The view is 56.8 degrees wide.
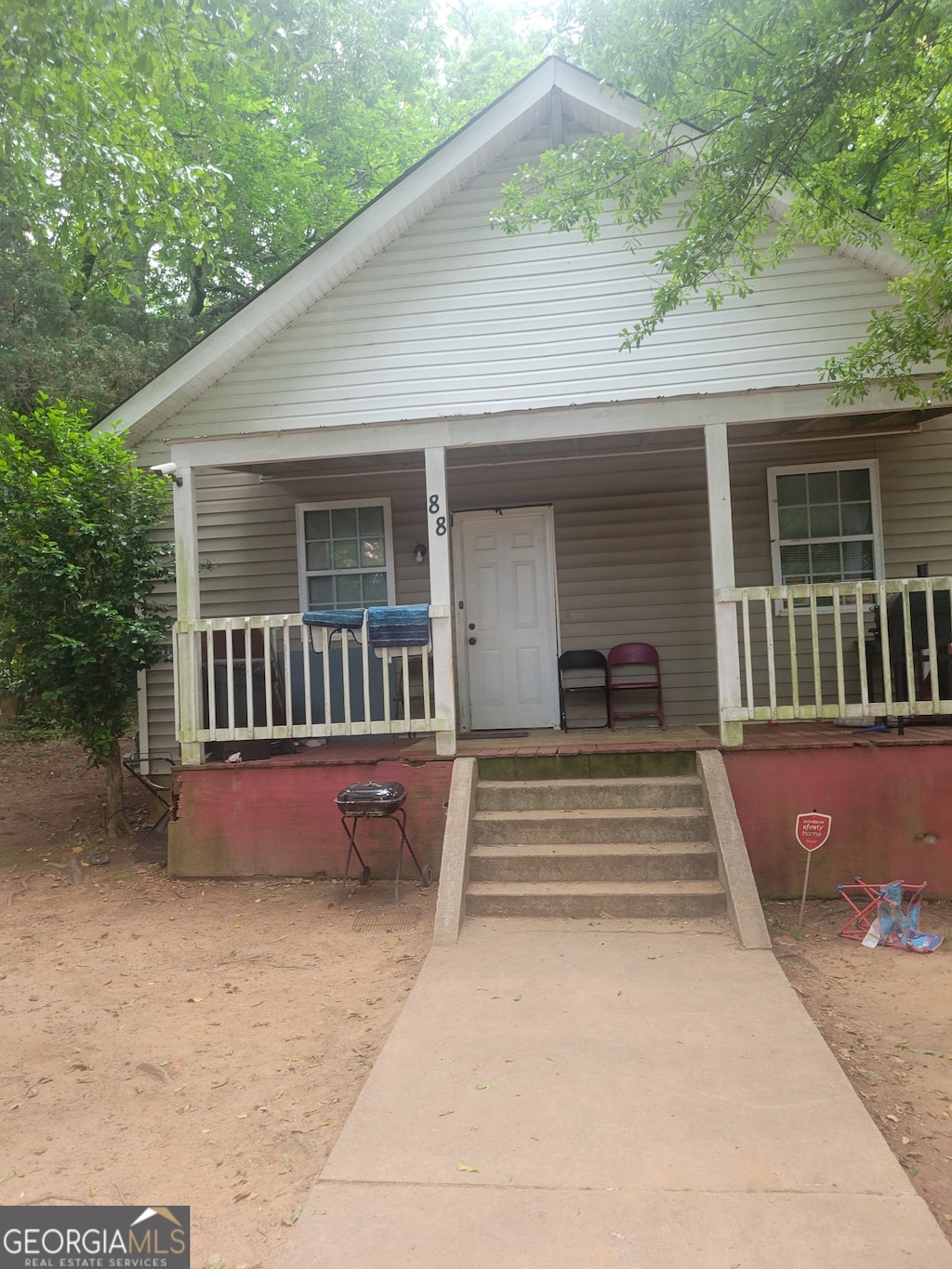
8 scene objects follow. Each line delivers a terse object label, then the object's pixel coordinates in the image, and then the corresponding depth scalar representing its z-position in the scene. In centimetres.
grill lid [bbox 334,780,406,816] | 581
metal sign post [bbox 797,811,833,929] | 551
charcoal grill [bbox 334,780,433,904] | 582
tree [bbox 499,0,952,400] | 516
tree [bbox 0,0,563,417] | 666
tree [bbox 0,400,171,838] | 703
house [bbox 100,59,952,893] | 695
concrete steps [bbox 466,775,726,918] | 531
